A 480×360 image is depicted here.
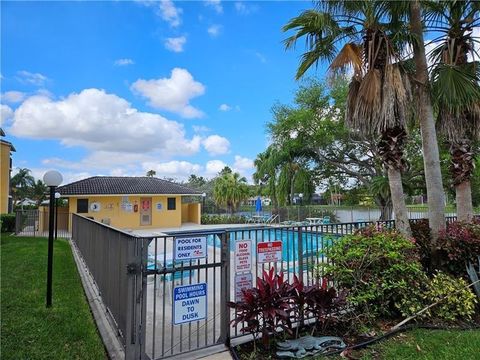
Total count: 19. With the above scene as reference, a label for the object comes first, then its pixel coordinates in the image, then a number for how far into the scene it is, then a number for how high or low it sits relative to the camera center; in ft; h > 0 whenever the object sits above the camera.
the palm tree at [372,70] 19.98 +8.52
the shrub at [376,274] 15.38 -3.59
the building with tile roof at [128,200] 69.87 +0.47
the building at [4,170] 67.00 +6.99
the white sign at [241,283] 13.91 -3.63
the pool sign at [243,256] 14.18 -2.42
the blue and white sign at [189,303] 11.95 -3.90
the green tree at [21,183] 153.60 +9.60
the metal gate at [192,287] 11.96 -3.63
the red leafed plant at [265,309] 12.25 -4.16
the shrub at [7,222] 60.58 -3.80
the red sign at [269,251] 14.89 -2.36
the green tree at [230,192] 101.01 +3.02
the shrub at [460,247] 18.51 -2.77
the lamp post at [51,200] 18.17 +0.15
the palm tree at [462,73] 22.14 +8.43
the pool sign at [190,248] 12.25 -1.81
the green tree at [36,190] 163.32 +6.41
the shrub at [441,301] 15.44 -4.94
